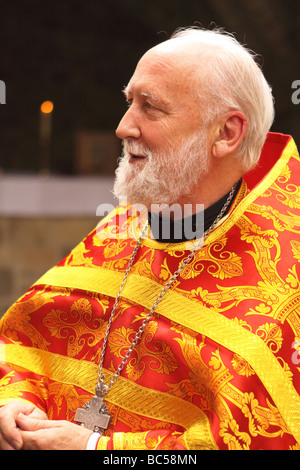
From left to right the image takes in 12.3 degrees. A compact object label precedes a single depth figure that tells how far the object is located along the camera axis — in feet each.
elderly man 5.86
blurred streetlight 19.31
